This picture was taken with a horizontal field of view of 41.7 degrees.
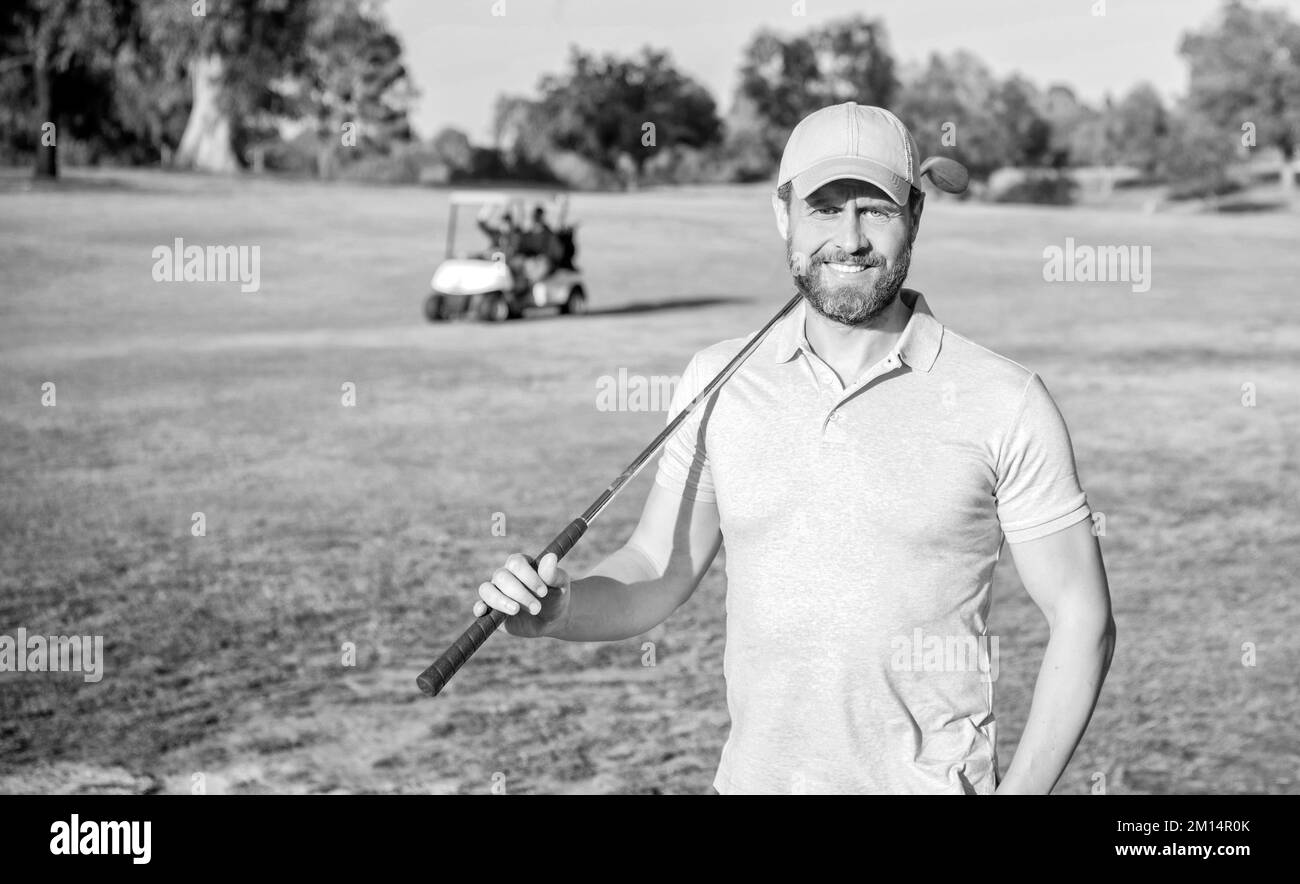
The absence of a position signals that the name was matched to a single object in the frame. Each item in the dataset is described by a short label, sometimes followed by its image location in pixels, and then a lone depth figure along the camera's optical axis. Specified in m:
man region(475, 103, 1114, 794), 2.48
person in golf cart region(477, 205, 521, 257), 22.64
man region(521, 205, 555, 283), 22.84
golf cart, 22.11
